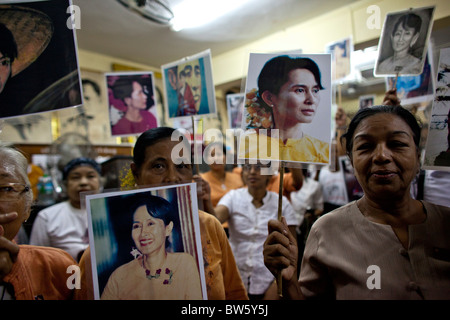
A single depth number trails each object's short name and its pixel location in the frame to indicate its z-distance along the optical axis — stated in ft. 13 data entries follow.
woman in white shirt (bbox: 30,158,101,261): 7.07
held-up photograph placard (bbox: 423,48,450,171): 3.56
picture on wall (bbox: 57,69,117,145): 15.74
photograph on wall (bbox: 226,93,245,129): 9.48
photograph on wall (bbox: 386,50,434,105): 5.22
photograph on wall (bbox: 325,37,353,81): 7.32
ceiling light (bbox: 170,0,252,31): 9.94
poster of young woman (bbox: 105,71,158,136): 6.14
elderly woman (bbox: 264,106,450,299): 2.90
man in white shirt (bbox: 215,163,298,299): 5.88
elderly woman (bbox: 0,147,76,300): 2.71
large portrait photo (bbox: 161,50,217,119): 5.16
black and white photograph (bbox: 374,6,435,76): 4.54
